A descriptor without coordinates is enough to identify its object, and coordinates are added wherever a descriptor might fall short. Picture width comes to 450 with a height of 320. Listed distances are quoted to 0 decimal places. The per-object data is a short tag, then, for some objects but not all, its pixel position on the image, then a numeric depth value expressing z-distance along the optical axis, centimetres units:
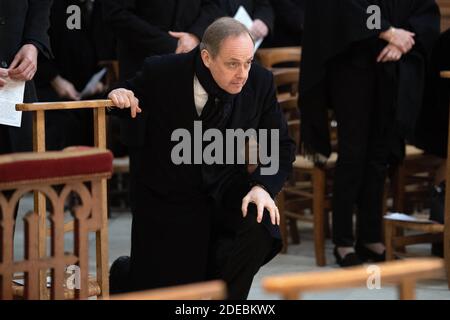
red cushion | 551
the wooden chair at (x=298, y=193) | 1151
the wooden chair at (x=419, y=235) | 1023
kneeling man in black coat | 804
